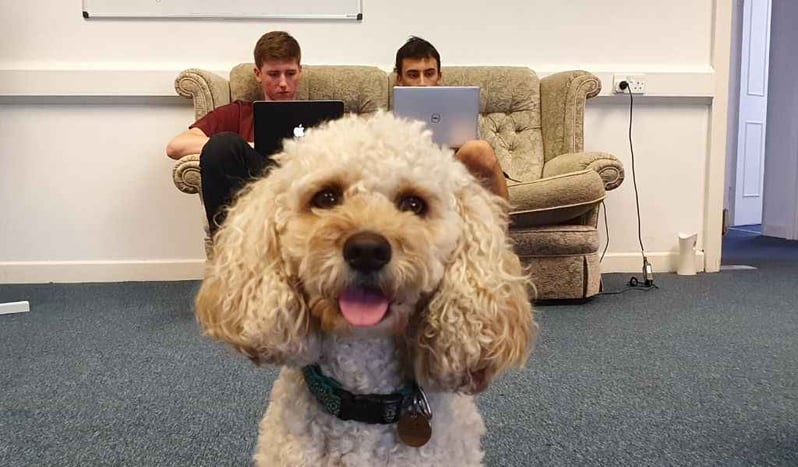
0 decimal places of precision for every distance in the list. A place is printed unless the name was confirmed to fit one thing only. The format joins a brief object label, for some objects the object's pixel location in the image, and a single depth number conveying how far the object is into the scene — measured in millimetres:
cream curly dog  855
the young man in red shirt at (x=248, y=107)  2340
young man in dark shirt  2887
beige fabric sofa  2820
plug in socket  3668
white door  6301
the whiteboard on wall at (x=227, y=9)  3484
